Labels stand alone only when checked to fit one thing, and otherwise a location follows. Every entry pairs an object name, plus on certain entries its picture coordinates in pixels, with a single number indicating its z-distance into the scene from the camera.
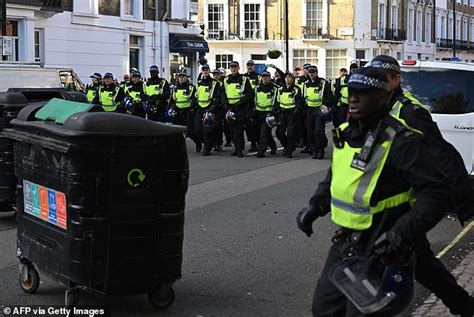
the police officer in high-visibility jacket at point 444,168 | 4.03
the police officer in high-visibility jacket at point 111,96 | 18.84
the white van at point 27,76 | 11.92
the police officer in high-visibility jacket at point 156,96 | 17.89
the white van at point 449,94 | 9.48
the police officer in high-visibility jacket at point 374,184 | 3.72
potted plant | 48.09
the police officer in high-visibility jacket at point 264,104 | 16.73
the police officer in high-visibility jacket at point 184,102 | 17.47
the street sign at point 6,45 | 20.86
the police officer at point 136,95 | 18.24
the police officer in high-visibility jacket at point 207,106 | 16.80
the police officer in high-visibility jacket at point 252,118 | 17.22
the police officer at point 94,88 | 19.77
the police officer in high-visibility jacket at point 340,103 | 16.47
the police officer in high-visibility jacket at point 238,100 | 16.77
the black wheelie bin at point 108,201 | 5.29
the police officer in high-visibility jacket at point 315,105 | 16.41
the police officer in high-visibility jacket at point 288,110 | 16.62
